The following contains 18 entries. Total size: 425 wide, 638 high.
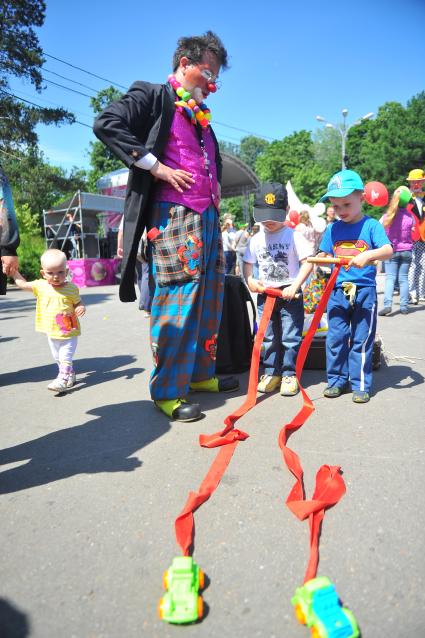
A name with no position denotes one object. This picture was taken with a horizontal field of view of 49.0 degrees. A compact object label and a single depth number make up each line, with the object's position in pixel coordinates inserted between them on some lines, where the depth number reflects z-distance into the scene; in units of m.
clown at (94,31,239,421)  2.89
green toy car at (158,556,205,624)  1.38
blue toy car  1.28
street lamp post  26.08
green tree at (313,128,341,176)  58.72
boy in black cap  3.53
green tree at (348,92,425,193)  37.44
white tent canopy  18.67
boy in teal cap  3.25
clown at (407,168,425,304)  7.33
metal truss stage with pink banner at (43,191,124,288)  15.00
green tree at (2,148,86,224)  18.14
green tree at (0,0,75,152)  15.87
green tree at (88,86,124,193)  44.06
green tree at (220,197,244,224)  52.43
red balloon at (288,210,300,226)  8.41
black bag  4.02
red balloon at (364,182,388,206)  5.02
